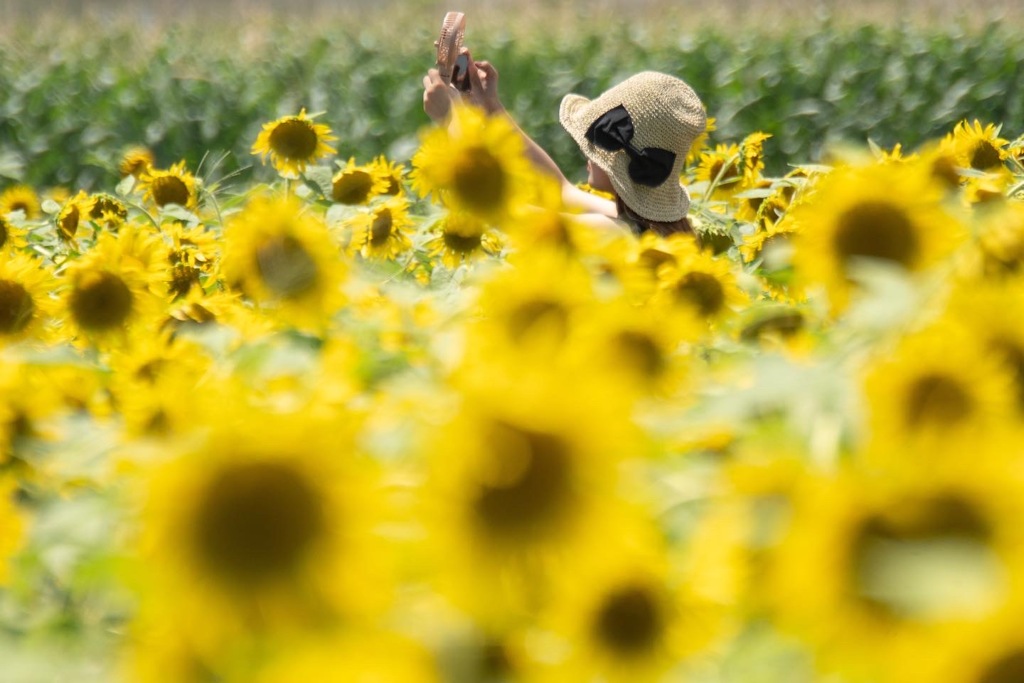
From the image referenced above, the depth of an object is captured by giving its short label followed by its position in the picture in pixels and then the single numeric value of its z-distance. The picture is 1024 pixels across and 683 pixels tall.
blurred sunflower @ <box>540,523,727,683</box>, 6.11
